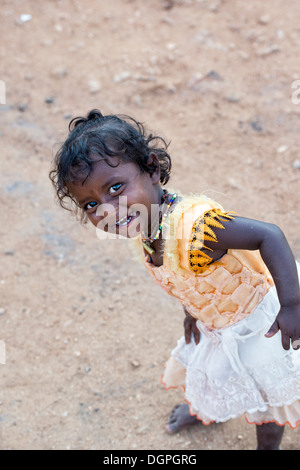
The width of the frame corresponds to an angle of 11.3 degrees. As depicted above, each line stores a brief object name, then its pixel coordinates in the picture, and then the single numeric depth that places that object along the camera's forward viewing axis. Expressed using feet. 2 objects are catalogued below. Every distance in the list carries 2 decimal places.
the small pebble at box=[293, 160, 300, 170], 9.21
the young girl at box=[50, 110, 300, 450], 6.11
